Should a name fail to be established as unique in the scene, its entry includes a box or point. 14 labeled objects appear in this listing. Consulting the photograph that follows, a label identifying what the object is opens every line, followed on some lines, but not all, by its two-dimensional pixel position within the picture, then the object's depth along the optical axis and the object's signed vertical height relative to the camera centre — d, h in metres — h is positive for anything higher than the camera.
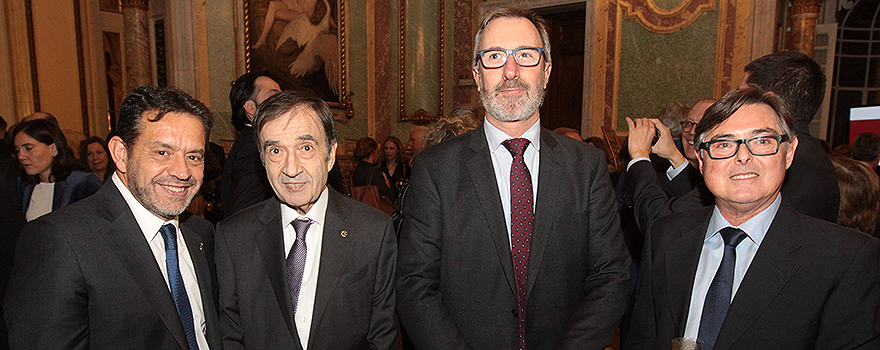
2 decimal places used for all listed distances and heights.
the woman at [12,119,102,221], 3.29 -0.36
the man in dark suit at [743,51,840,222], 1.81 +0.00
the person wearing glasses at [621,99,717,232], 2.13 -0.25
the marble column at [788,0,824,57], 6.38 +1.18
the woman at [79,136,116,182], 4.54 -0.35
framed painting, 6.33 +0.96
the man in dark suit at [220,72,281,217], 2.41 -0.19
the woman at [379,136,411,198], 6.04 -0.55
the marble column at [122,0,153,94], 5.76 +0.85
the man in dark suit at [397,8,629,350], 1.68 -0.38
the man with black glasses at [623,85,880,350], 1.36 -0.41
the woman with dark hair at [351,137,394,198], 5.04 -0.52
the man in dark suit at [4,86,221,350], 1.33 -0.40
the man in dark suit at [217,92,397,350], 1.66 -0.47
